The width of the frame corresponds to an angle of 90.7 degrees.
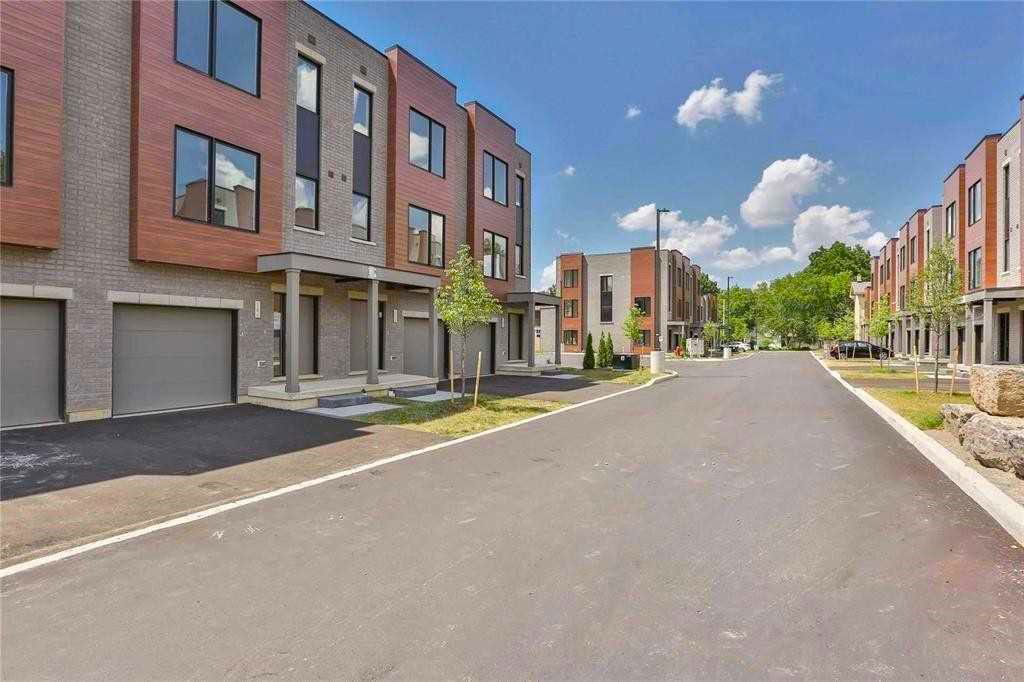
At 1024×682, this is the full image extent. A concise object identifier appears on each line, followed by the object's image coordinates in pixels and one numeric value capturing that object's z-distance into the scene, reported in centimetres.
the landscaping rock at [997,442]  665
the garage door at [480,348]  2326
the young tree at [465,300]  1377
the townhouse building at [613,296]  5347
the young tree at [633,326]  3262
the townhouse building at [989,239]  2398
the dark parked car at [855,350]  4556
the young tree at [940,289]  1638
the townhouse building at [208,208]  1018
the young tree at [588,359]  2866
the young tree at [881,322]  3259
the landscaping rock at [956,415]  871
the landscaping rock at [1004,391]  762
